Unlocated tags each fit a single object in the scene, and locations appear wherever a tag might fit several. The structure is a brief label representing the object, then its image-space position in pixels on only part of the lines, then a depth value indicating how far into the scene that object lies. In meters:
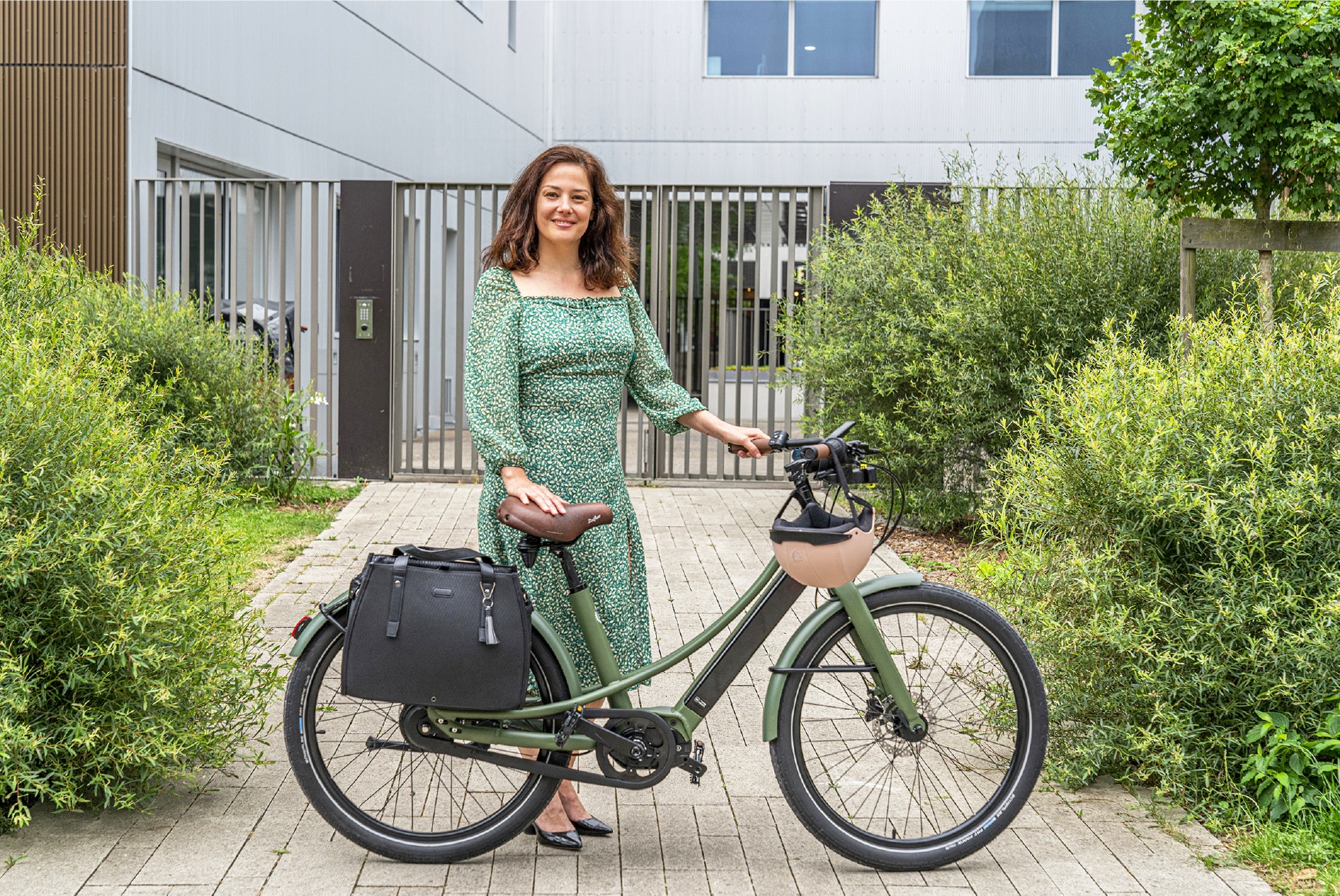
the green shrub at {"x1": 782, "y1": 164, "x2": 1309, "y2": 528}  7.88
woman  3.49
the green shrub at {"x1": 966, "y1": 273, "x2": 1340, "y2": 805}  3.70
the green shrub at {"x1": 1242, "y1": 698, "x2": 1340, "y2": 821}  3.56
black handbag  3.20
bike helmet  3.21
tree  5.92
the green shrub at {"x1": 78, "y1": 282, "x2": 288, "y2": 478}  8.77
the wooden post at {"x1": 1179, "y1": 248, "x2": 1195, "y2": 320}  6.82
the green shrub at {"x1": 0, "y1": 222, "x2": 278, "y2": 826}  3.39
